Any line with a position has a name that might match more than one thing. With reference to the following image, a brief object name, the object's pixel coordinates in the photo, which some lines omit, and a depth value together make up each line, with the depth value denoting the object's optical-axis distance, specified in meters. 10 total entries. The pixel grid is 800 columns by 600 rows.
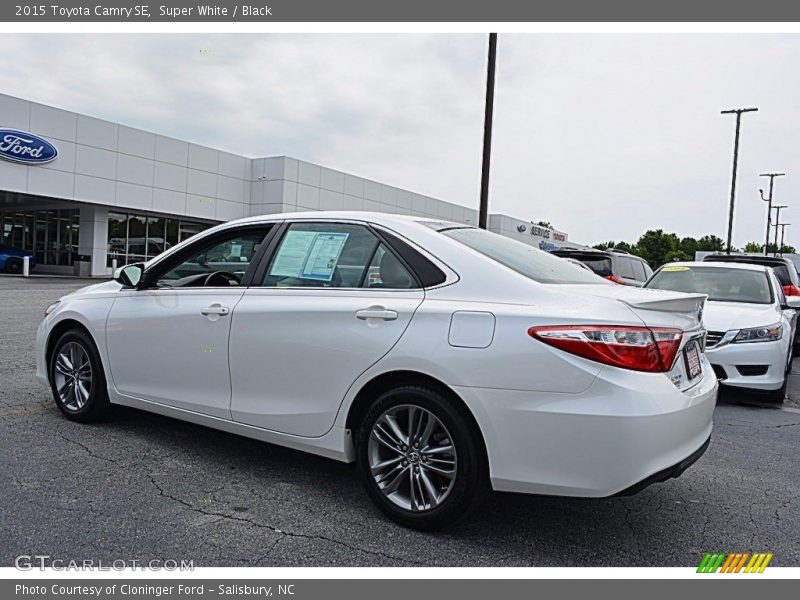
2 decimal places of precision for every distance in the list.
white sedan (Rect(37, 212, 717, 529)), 2.81
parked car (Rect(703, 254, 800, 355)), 11.24
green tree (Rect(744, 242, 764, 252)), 99.75
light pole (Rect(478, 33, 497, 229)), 11.24
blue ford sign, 24.17
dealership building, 25.39
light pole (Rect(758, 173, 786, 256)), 52.31
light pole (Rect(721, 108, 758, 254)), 34.29
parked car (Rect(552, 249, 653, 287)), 13.41
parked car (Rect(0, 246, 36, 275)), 28.38
